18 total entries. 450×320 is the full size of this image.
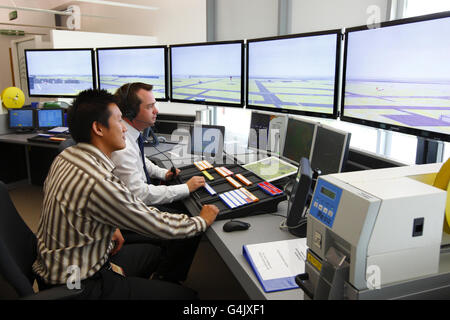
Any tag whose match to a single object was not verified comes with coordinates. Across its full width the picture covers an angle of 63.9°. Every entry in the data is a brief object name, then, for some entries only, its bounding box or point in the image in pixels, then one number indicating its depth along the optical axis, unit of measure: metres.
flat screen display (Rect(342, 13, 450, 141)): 1.19
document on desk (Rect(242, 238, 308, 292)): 0.99
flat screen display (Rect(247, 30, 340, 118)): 1.75
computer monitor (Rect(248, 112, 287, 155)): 2.03
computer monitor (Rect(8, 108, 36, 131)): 3.51
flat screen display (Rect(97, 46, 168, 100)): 2.91
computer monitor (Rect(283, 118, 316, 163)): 1.73
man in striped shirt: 1.16
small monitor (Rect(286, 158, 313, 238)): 1.18
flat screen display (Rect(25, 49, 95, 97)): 3.35
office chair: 1.05
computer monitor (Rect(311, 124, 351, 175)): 1.45
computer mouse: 1.31
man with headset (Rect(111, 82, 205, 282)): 1.75
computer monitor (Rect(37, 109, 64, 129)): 3.55
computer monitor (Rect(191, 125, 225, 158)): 2.44
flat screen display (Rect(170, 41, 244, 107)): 2.40
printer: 0.78
